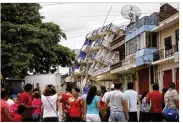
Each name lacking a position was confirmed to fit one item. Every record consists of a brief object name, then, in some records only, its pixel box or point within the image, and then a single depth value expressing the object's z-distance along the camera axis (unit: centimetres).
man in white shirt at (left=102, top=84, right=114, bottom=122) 1123
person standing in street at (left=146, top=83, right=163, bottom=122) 1076
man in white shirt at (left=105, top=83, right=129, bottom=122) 937
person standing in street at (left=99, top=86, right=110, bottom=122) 1057
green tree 2703
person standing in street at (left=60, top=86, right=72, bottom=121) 1052
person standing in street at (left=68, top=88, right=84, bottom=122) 984
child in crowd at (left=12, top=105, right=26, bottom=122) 883
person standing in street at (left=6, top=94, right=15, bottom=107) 929
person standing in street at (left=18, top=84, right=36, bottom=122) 1009
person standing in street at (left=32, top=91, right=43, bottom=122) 1067
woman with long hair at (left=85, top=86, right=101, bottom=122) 927
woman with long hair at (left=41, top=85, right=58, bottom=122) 962
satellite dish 3042
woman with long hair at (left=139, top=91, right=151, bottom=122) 1121
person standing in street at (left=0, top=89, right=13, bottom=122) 791
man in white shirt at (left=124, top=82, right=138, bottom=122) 1079
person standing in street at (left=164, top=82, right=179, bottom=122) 990
